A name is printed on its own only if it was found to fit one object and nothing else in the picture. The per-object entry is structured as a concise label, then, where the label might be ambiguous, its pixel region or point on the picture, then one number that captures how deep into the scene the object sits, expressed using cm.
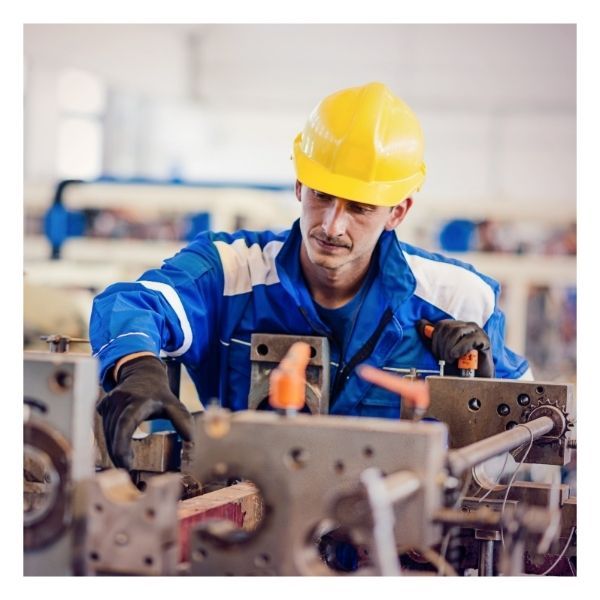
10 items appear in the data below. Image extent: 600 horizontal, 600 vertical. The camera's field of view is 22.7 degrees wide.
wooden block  193
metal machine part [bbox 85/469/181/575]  178
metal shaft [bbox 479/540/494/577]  213
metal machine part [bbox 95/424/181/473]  230
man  250
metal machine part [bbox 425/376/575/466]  230
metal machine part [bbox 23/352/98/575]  176
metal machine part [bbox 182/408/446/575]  176
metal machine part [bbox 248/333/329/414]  239
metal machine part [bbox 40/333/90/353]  229
